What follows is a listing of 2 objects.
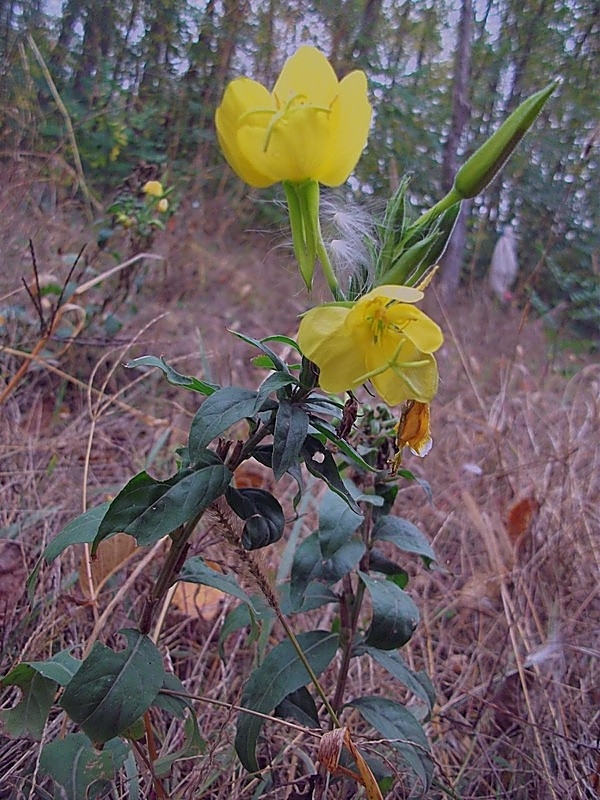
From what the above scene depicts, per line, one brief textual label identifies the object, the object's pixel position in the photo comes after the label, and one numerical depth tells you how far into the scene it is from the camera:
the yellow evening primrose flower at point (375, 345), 0.22
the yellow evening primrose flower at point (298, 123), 0.22
